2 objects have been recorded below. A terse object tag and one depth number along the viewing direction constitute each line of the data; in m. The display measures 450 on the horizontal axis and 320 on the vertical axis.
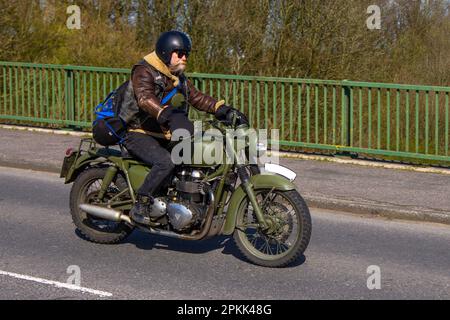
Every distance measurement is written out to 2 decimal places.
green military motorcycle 7.46
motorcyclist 7.71
